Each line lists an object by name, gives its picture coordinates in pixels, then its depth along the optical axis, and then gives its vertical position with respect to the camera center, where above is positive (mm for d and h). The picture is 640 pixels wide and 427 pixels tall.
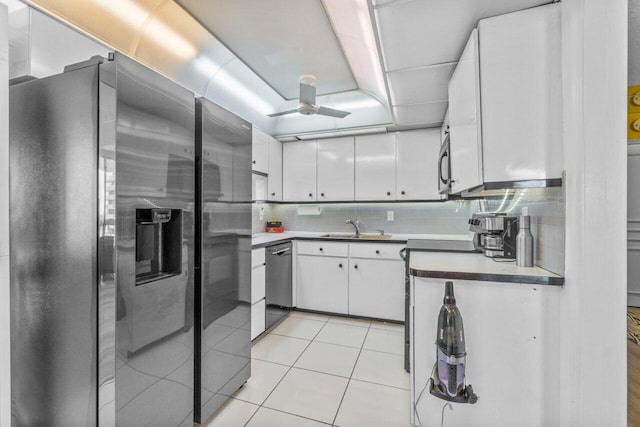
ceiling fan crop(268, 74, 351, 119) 2539 +995
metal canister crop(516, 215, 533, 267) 1458 -164
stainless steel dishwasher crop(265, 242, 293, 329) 2775 -743
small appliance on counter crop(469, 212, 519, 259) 1684 -124
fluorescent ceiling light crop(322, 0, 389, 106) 1750 +1325
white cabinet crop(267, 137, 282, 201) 3518 +566
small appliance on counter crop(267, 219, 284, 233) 3844 -173
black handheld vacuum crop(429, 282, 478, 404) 1267 -648
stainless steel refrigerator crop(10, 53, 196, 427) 1098 -137
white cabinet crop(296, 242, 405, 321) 2965 -732
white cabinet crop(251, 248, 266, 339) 2492 -739
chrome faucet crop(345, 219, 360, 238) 3429 -142
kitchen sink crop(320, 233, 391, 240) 3240 -275
